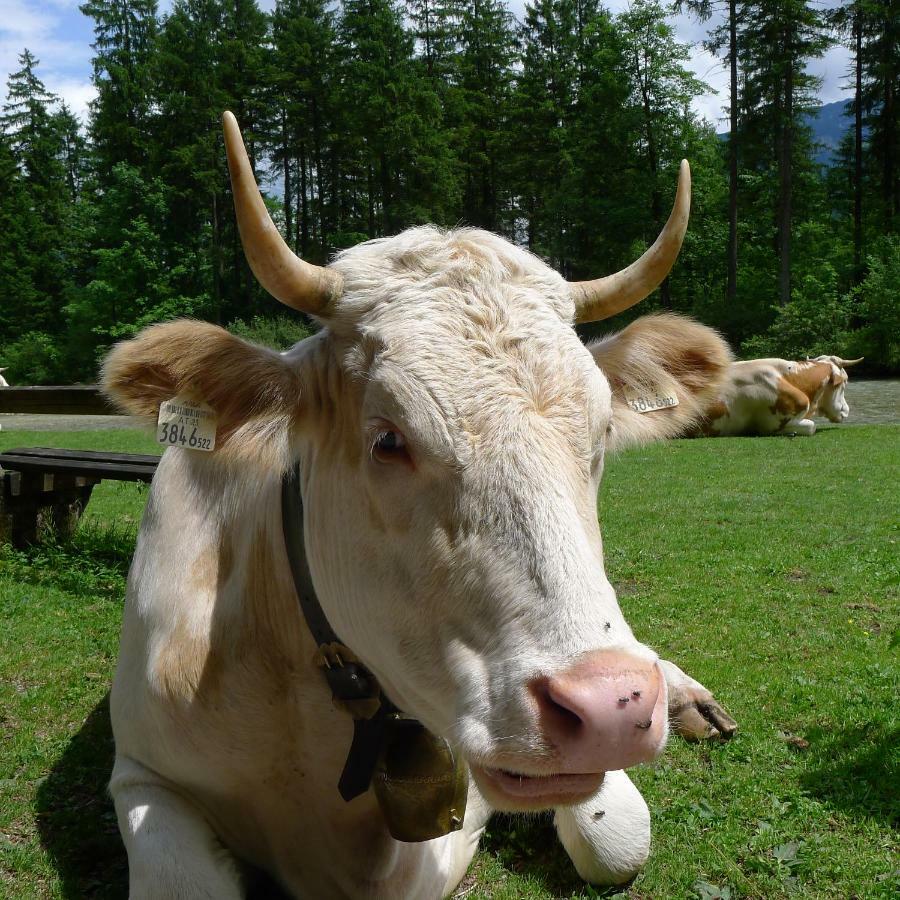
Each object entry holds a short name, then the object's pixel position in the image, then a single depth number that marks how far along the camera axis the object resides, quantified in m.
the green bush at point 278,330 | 27.50
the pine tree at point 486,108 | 42.22
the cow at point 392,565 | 1.72
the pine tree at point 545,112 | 40.44
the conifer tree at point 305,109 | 40.73
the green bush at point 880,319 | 26.73
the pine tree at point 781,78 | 30.72
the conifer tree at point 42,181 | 48.94
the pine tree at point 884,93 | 36.22
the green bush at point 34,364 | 43.25
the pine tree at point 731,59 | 31.62
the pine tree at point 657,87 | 35.38
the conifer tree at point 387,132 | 36.69
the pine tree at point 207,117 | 41.97
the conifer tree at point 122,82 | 44.78
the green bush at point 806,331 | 26.75
